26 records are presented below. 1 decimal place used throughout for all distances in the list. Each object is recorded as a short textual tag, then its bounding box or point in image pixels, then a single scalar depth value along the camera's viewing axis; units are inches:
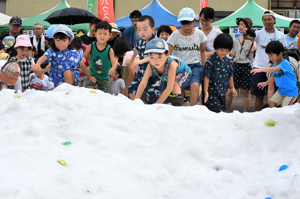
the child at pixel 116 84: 344.3
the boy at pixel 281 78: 288.2
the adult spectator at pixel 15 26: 401.1
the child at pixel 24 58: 311.1
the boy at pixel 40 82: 308.8
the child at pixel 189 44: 271.6
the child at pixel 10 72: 255.6
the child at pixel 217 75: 268.4
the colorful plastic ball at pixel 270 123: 178.1
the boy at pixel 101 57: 296.4
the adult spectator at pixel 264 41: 333.7
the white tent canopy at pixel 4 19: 805.9
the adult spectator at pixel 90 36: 386.3
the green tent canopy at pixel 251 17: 703.7
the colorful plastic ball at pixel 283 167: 139.6
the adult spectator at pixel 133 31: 363.6
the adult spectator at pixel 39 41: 432.5
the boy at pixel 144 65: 263.4
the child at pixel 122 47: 342.0
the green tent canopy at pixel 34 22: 763.4
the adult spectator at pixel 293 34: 370.3
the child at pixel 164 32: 323.0
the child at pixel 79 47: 348.8
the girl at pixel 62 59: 285.9
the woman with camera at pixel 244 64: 339.9
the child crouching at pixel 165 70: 232.7
